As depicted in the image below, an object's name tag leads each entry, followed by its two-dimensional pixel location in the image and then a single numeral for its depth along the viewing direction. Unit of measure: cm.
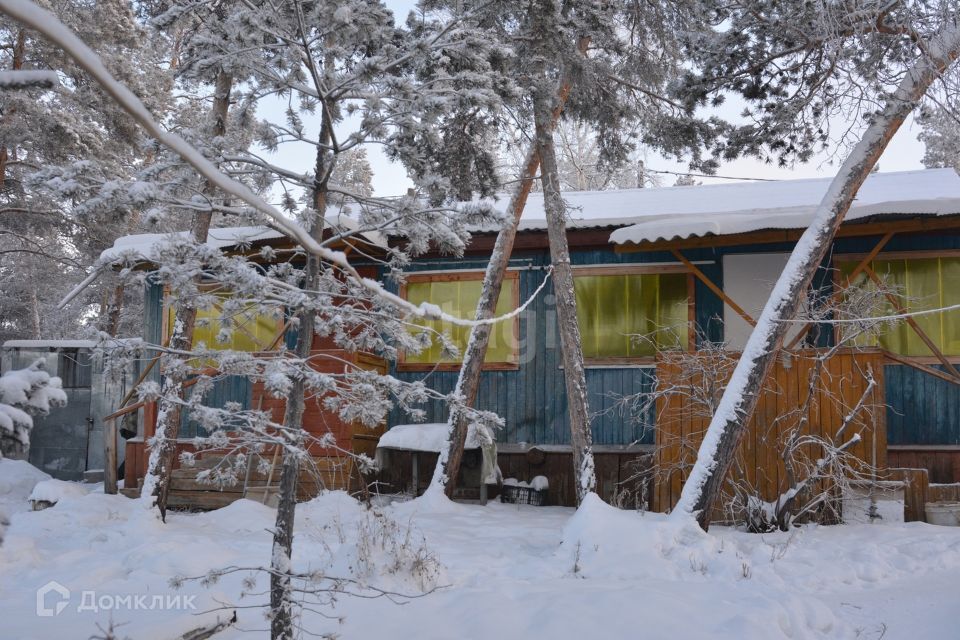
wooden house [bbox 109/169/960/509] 874
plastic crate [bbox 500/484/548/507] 988
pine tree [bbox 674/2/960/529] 676
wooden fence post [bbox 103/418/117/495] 995
